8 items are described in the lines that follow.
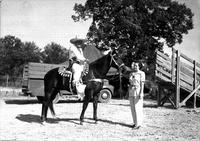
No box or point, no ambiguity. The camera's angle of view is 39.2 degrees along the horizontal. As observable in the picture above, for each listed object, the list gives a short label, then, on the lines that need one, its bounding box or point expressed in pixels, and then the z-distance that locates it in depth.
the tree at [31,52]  72.62
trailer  15.66
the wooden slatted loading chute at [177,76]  14.10
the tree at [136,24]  29.38
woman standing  8.59
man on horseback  9.12
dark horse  9.13
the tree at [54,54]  87.19
